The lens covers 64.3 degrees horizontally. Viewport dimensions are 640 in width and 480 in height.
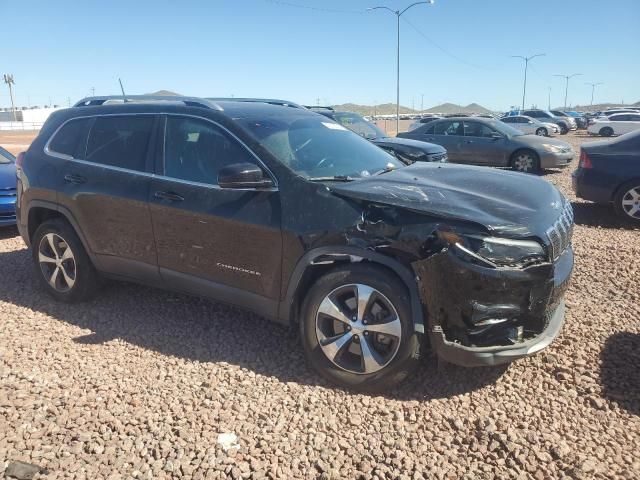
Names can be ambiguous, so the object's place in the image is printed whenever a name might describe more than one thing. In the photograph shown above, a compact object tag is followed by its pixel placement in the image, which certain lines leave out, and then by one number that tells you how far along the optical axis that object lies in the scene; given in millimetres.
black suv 2842
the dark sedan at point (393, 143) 8953
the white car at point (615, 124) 30922
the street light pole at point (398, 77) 30919
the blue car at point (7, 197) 7156
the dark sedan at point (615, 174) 7323
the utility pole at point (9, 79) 72812
